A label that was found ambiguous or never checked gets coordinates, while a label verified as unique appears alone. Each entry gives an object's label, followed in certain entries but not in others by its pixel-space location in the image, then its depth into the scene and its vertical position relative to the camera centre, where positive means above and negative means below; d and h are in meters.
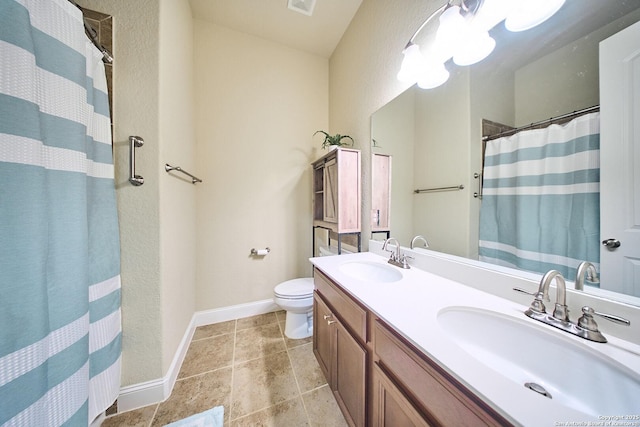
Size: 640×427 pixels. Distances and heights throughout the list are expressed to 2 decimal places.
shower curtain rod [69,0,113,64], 0.86 +0.79
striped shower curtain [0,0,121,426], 0.55 -0.01
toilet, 1.58 -0.78
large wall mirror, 0.61 +0.44
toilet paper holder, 1.98 -0.42
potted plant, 1.71 +0.63
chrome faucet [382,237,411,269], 1.14 -0.30
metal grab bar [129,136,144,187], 0.96 +0.27
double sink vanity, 0.38 -0.39
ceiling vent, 1.61 +1.74
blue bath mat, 0.98 -1.08
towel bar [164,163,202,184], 1.14 +0.26
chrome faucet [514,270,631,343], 0.50 -0.30
